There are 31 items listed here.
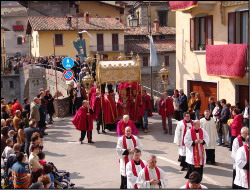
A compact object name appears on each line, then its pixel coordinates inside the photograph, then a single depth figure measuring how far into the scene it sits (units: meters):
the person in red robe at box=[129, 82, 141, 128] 15.98
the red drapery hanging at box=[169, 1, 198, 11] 16.97
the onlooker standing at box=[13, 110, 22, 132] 12.63
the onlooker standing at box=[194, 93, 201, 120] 15.78
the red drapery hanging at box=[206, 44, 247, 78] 15.34
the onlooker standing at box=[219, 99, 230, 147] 13.33
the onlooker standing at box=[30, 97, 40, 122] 14.57
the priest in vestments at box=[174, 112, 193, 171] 11.39
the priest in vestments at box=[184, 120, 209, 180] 10.19
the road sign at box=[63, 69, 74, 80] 19.69
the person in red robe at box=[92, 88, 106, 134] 15.67
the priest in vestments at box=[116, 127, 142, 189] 9.70
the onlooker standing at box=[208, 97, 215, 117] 14.96
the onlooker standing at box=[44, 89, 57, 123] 17.28
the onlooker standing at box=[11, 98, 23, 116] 14.95
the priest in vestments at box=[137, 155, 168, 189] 7.90
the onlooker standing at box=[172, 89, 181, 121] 16.41
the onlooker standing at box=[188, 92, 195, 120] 15.91
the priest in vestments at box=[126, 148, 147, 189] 8.38
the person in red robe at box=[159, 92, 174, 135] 15.26
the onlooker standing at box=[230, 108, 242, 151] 12.04
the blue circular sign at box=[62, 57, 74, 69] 20.61
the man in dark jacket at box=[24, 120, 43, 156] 11.46
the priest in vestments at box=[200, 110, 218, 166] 11.81
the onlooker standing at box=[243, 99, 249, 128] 12.86
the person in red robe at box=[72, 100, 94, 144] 14.21
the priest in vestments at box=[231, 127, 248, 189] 9.27
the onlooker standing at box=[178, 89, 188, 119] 16.17
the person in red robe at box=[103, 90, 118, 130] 15.85
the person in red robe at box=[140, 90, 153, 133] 15.73
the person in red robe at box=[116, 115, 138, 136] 11.27
